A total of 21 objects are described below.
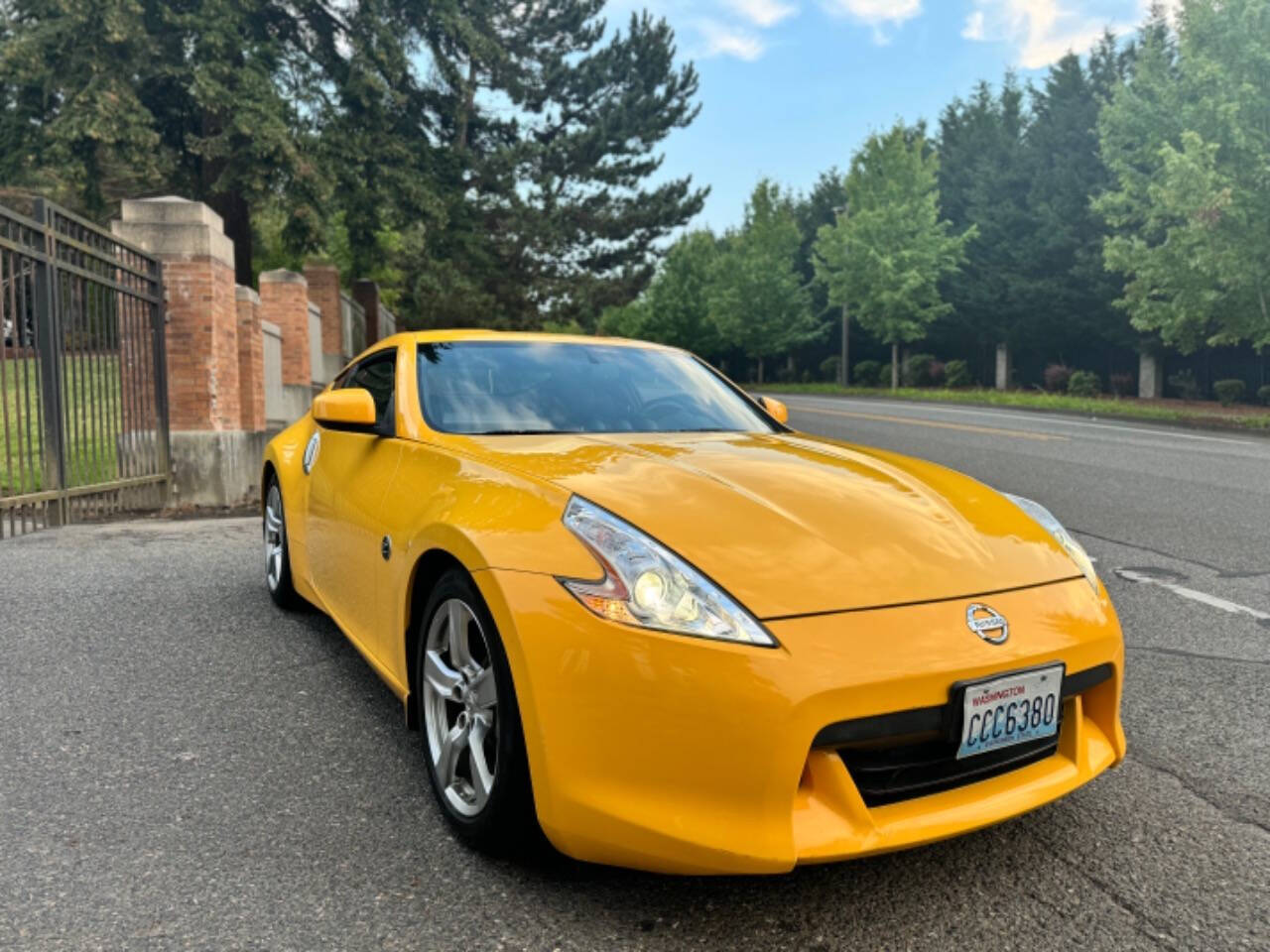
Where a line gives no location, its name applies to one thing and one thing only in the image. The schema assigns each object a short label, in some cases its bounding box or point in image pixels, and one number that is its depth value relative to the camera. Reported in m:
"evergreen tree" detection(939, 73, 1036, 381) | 36.56
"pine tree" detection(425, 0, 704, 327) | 31.59
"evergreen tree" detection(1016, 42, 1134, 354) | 33.94
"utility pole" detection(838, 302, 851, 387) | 38.03
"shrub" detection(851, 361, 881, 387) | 43.47
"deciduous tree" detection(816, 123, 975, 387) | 35.81
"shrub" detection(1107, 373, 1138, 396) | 34.25
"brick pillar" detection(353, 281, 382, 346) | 23.56
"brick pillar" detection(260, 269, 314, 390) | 14.00
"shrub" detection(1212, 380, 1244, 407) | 27.98
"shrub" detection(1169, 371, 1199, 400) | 31.28
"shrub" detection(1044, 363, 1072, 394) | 35.44
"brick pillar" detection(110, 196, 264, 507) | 8.70
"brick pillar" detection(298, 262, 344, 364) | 17.22
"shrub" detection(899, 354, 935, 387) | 41.25
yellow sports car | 1.94
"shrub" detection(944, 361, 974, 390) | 38.81
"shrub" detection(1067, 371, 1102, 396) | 32.97
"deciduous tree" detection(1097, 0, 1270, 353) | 19.86
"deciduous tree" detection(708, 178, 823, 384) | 44.94
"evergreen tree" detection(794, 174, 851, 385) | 46.62
